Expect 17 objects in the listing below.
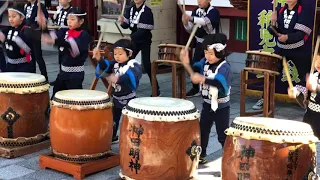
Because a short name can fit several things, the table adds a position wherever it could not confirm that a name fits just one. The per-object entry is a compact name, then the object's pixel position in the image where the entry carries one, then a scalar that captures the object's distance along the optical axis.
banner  5.97
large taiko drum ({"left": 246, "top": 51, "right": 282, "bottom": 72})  5.10
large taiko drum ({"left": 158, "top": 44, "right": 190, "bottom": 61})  5.73
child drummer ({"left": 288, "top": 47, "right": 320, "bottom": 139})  3.66
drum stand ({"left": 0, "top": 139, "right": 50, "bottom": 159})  4.45
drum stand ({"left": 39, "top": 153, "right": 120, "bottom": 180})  3.98
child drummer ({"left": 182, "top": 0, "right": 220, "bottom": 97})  6.18
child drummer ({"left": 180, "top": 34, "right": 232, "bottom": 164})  3.81
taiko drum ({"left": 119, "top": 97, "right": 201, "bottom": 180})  3.49
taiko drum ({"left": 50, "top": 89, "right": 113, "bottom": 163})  3.96
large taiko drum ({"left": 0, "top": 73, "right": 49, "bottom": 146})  4.38
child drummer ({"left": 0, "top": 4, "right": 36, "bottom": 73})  5.38
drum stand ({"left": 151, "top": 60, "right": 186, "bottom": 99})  5.80
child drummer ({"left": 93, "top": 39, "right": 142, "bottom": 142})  4.31
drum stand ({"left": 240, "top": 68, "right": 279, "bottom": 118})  5.07
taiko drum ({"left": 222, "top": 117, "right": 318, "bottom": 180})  2.96
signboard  8.04
